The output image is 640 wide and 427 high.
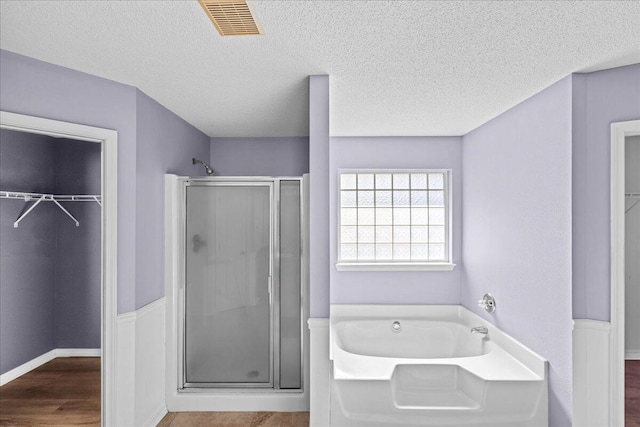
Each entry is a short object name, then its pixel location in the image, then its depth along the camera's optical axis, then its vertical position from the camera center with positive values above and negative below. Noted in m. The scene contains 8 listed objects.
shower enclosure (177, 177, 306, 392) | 3.35 -0.61
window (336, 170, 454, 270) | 4.18 -0.07
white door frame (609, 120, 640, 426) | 2.18 -0.31
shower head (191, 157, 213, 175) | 3.81 +0.46
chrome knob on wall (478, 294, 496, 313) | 3.30 -0.75
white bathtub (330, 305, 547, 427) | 2.39 -1.08
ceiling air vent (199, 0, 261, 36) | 1.61 +0.81
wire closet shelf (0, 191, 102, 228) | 3.21 +0.10
